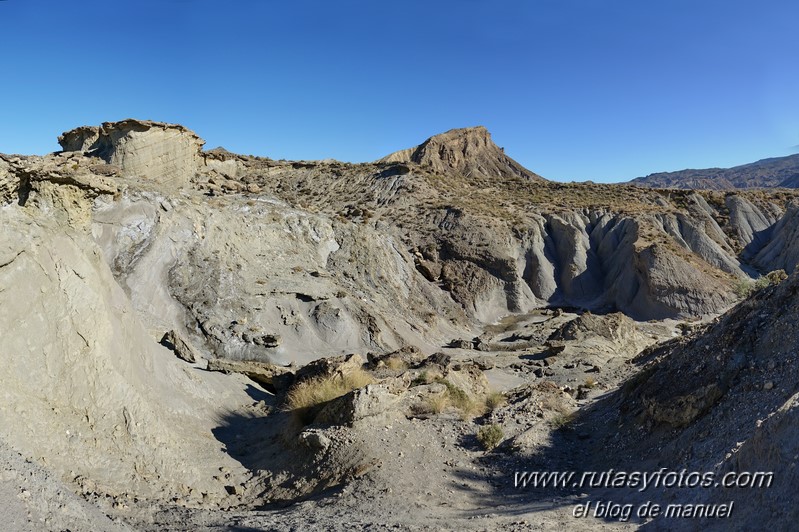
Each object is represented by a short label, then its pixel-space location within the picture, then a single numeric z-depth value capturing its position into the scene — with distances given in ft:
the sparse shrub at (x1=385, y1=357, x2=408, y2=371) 51.99
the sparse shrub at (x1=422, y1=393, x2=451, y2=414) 37.24
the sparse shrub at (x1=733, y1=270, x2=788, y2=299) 102.31
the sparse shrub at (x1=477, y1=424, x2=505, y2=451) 32.30
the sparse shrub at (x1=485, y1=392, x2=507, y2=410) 40.47
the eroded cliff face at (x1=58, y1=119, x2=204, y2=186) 128.26
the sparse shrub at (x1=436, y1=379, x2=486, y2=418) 38.73
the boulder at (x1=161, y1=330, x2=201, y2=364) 47.96
